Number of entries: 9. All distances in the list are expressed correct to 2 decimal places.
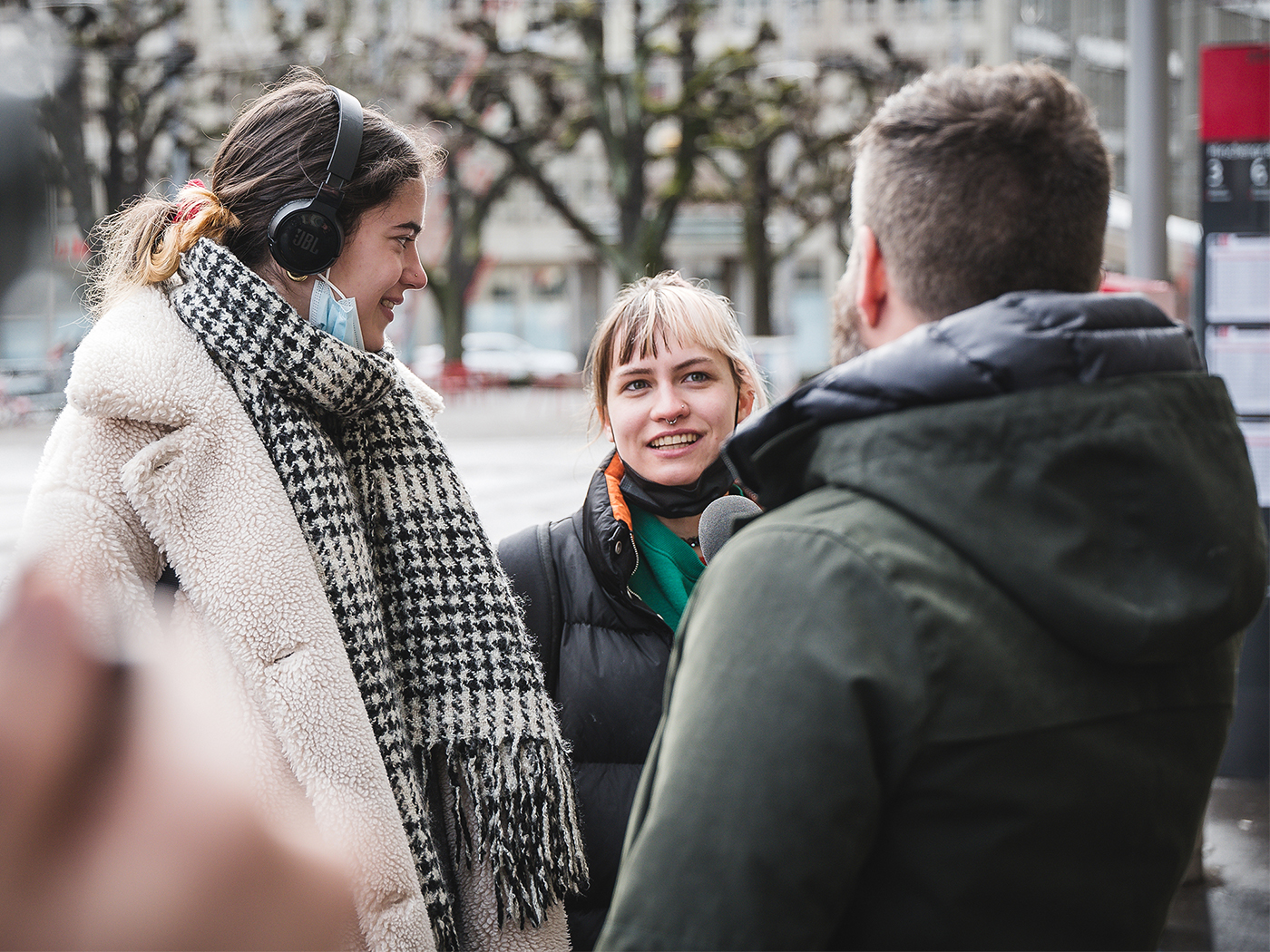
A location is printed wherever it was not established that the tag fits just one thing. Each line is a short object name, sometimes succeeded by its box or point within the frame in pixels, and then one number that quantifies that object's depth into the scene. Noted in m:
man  1.04
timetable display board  4.41
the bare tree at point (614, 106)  22.36
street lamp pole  4.30
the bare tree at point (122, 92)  17.69
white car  32.69
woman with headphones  1.62
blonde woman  2.23
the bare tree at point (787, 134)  23.77
